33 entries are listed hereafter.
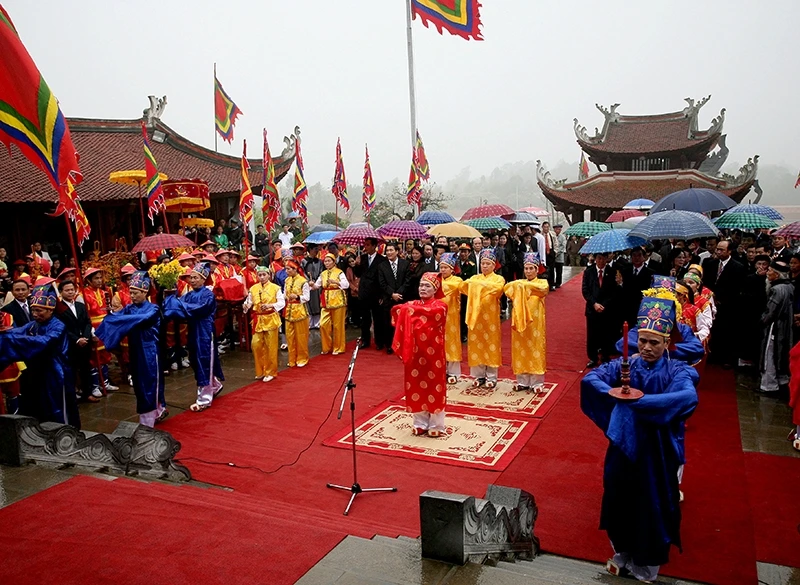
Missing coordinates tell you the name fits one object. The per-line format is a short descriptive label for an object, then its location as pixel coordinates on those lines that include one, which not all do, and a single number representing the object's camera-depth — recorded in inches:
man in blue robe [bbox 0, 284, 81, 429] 226.4
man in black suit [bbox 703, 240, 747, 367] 332.5
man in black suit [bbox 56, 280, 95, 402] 275.9
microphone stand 189.6
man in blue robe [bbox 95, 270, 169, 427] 251.6
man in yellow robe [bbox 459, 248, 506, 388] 299.7
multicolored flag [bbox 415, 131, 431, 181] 706.8
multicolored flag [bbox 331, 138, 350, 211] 620.1
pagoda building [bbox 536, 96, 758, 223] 999.6
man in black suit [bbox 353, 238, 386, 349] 398.6
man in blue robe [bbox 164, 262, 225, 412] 282.0
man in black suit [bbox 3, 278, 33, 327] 266.4
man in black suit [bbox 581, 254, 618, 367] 333.4
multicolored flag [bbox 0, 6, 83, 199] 179.5
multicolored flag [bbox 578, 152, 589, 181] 1194.9
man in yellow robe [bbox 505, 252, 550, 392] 291.4
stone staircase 121.0
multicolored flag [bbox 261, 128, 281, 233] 437.1
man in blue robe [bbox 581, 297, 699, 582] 136.6
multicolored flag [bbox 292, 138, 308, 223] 508.4
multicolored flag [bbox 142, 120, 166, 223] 389.1
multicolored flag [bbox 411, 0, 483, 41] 625.0
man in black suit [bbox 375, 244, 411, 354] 388.8
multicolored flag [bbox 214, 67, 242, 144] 702.5
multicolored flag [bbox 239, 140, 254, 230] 393.6
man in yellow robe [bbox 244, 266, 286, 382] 328.2
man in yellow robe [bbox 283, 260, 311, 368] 353.7
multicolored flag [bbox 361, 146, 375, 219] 661.9
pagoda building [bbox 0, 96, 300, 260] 539.5
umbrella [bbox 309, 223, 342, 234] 657.4
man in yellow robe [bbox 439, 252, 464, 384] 322.3
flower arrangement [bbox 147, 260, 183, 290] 355.3
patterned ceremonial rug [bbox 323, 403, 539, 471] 229.3
